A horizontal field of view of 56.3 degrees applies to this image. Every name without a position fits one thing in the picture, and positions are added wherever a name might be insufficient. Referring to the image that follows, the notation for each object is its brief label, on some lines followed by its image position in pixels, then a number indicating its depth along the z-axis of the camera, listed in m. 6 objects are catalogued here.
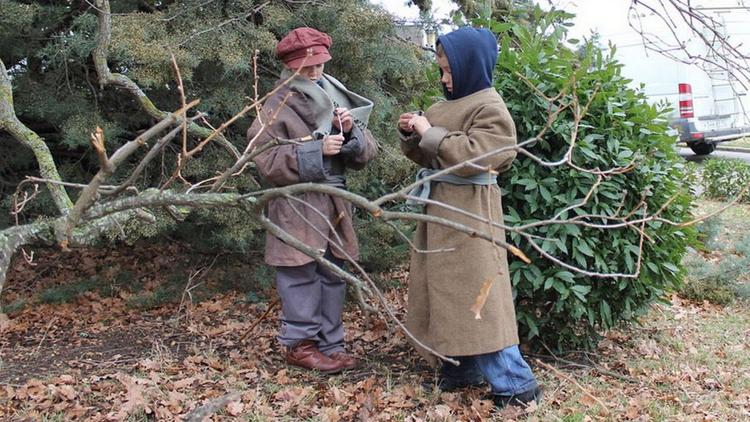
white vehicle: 12.95
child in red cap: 3.70
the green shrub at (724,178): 9.60
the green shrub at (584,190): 3.70
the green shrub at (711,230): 6.70
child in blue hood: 3.28
